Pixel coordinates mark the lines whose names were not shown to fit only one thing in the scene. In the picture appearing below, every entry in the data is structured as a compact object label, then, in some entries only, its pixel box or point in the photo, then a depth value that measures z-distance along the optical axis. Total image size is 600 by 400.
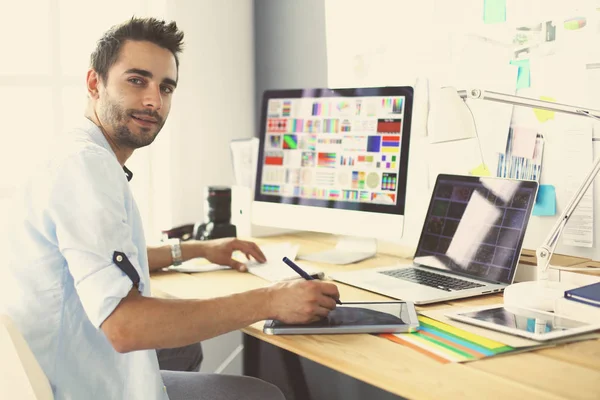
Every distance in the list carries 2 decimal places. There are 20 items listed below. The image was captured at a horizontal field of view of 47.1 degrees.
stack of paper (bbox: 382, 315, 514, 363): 1.19
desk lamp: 1.41
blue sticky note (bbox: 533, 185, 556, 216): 1.91
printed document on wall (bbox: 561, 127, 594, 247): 1.82
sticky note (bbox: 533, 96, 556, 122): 1.89
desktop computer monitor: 1.95
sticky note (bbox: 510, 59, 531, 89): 1.93
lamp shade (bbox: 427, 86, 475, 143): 1.68
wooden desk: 1.03
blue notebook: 1.31
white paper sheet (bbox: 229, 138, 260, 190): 2.50
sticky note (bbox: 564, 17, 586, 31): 1.79
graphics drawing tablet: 1.33
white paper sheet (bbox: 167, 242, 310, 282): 1.83
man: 1.20
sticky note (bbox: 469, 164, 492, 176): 2.05
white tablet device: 1.26
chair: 1.14
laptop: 1.64
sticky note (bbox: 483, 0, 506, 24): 1.97
